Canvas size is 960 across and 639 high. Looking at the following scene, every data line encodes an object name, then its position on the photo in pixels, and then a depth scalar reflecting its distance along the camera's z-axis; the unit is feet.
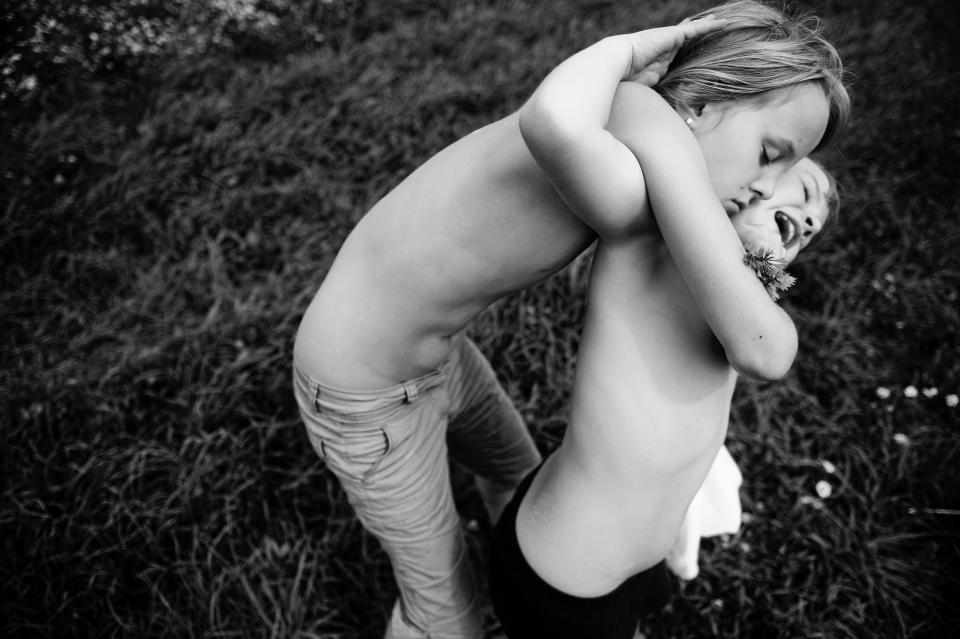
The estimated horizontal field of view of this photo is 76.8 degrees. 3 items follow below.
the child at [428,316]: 4.25
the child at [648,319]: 3.61
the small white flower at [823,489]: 8.61
